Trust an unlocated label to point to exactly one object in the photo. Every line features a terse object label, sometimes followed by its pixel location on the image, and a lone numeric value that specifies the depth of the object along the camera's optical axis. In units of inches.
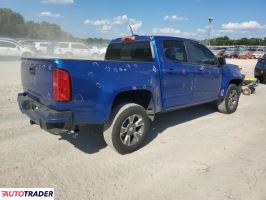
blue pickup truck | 143.9
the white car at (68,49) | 1083.3
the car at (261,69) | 499.8
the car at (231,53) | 1773.9
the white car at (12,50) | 975.6
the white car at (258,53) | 1706.9
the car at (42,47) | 1072.1
